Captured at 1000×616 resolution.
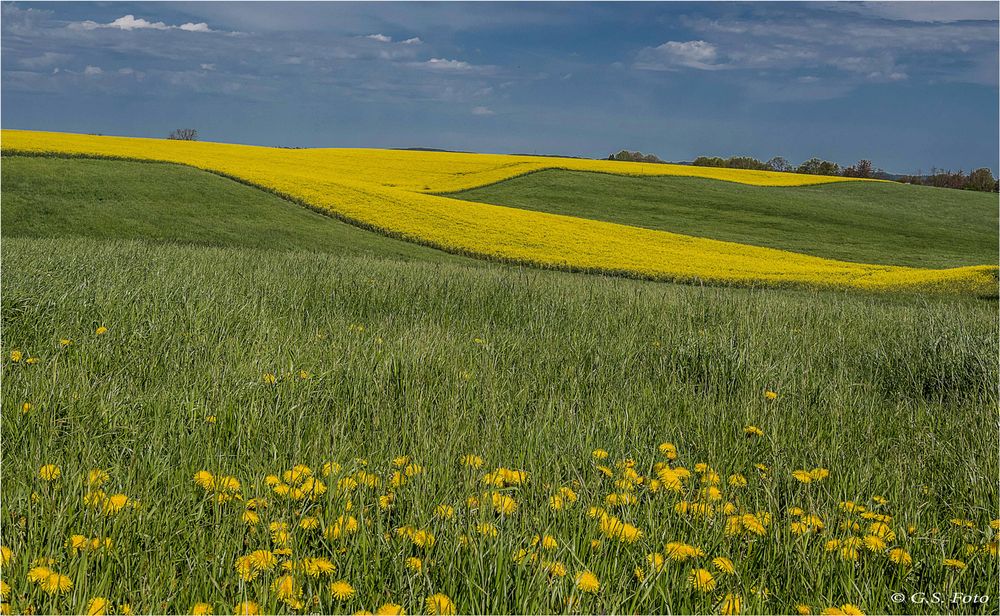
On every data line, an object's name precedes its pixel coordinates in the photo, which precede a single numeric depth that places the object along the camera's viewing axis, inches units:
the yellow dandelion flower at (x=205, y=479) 102.3
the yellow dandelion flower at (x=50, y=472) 99.3
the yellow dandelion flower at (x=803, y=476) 116.5
